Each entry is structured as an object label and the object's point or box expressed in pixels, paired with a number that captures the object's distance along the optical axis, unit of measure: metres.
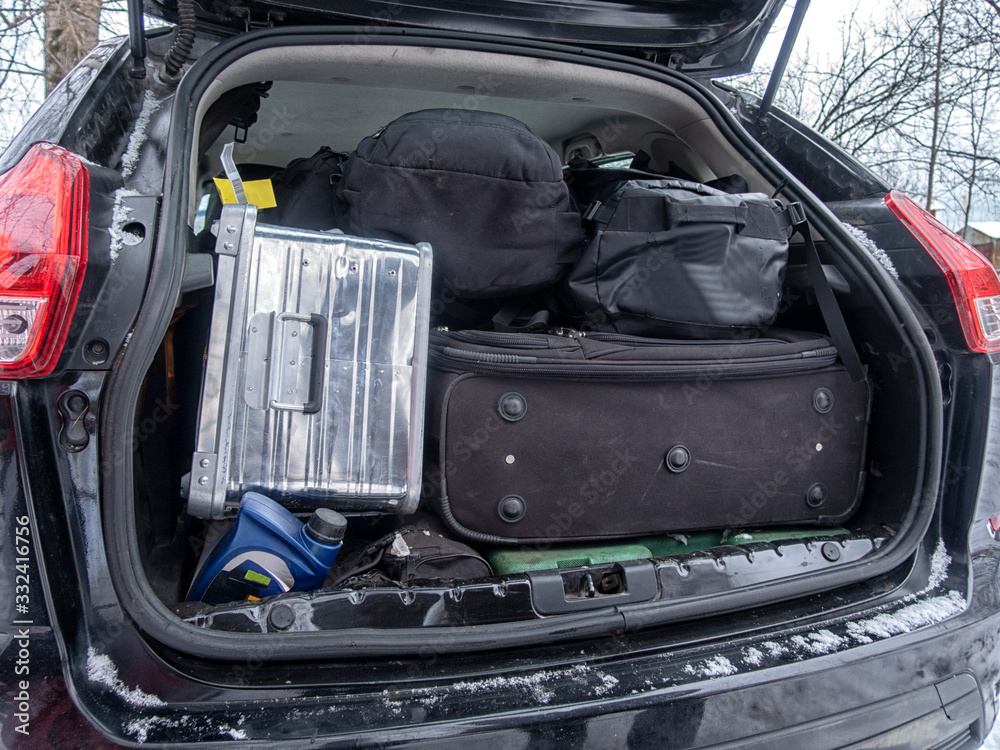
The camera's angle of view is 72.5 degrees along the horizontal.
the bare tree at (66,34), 5.61
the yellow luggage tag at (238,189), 1.26
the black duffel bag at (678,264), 1.34
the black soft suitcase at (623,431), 1.24
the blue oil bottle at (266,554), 1.08
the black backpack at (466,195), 1.33
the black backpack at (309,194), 1.59
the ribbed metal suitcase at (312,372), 1.10
